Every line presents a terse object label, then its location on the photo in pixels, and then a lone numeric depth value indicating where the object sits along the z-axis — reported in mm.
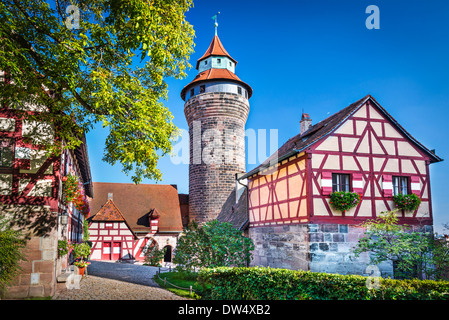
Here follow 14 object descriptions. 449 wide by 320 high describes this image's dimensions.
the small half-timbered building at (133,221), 24828
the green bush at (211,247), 14742
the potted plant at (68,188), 11742
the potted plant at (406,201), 13555
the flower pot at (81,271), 14519
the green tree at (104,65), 8489
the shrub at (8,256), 9188
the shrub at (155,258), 23017
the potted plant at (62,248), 11359
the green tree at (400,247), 12125
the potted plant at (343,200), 12781
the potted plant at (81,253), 13993
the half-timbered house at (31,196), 10273
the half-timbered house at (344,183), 12867
